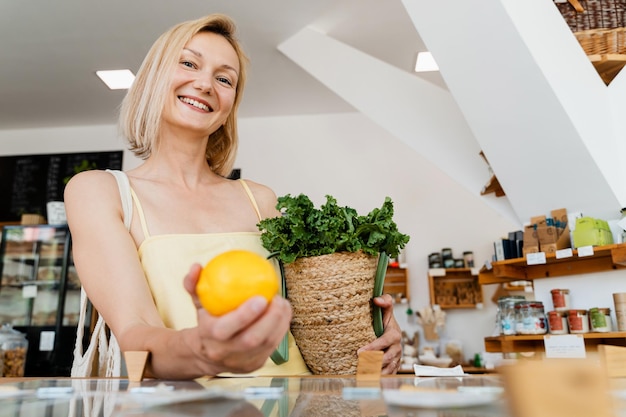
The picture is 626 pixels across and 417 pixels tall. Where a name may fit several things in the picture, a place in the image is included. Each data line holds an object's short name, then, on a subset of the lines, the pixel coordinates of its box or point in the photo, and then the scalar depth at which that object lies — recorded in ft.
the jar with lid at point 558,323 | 8.41
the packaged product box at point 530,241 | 8.54
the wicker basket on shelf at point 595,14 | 8.27
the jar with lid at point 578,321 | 8.20
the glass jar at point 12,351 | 12.13
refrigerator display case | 13.78
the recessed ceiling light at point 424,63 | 12.98
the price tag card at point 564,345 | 7.98
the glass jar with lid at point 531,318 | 8.63
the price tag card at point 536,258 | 8.32
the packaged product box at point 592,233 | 7.73
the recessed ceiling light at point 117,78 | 13.19
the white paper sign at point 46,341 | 13.79
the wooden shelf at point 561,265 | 7.63
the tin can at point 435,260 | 14.48
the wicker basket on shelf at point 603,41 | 8.11
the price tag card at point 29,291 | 14.17
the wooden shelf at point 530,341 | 7.90
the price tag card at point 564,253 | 7.95
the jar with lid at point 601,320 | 8.03
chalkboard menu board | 16.02
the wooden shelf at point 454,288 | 14.25
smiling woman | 2.94
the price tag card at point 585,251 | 7.63
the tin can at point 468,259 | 14.44
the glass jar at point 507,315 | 8.95
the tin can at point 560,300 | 8.64
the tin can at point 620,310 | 7.84
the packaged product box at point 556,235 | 8.26
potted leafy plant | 3.13
